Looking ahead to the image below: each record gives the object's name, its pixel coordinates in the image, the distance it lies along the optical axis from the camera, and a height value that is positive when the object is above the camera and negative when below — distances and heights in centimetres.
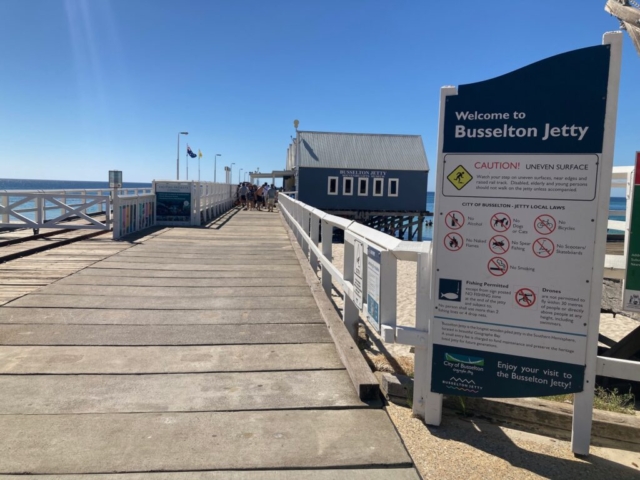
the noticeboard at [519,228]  290 -15
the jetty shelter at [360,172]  3731 +171
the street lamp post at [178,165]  4113 +195
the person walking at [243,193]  2958 -11
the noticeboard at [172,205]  1614 -48
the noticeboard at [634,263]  404 -45
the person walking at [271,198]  2788 -28
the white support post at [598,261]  283 -31
